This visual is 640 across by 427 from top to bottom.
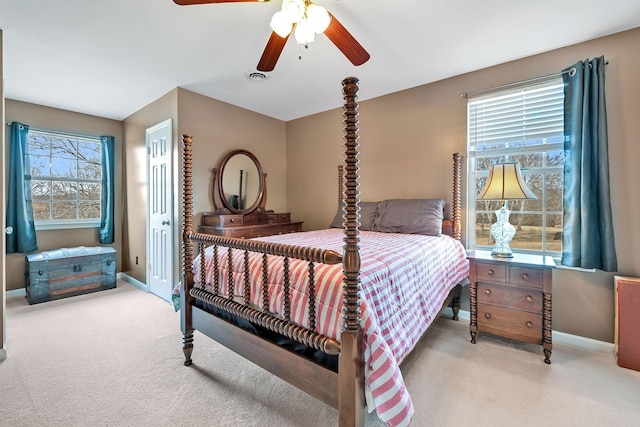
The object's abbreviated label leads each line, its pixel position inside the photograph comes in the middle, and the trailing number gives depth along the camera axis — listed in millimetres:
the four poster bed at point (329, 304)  1129
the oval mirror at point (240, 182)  3579
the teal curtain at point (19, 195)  3383
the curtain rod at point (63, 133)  3576
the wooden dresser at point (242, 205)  3289
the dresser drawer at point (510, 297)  2078
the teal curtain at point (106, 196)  4074
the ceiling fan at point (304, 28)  1487
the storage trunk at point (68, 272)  3246
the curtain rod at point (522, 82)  2267
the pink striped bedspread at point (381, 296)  1130
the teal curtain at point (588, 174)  2104
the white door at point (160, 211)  3260
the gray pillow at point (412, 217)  2734
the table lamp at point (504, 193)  2201
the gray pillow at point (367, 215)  3193
